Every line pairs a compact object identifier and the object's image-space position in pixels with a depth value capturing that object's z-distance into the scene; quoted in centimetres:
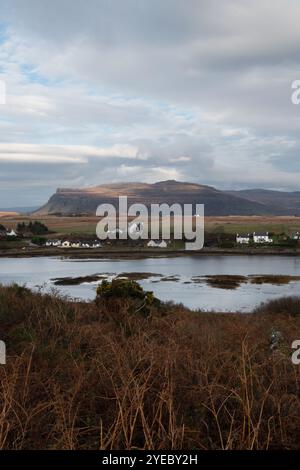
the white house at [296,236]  10908
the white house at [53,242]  10962
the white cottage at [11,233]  11519
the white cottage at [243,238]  10852
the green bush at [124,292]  1412
